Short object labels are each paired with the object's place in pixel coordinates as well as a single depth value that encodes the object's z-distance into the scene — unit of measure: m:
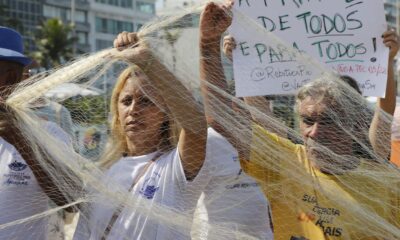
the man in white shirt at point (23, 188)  2.49
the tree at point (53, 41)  39.25
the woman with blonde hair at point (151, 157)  2.32
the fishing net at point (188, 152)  2.36
